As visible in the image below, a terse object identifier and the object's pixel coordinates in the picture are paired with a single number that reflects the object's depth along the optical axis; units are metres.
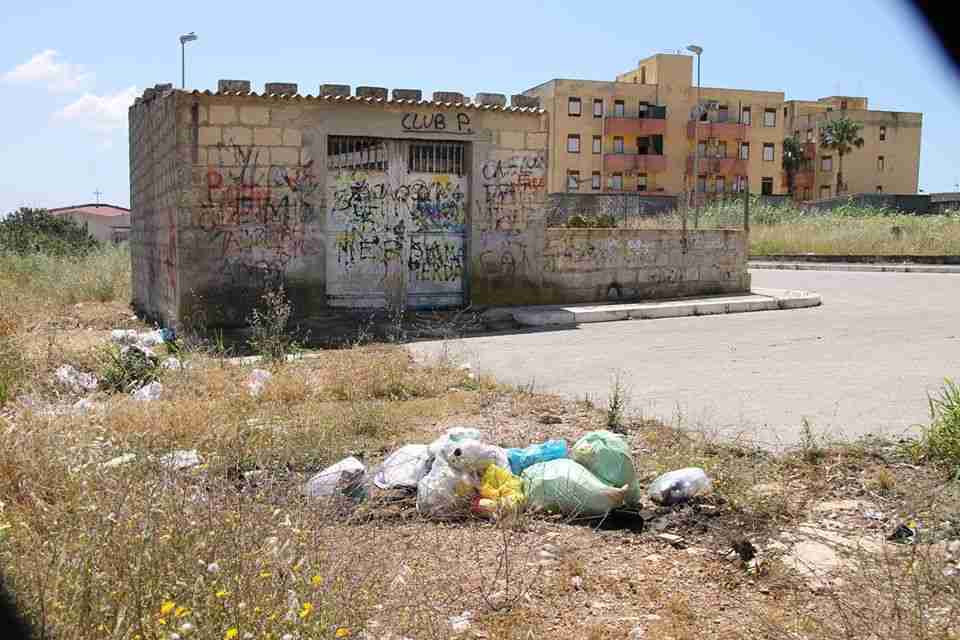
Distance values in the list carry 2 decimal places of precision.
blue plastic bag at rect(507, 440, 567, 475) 5.26
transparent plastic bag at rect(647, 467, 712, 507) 4.96
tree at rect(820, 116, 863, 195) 75.00
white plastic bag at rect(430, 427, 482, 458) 5.03
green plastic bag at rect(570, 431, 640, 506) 4.90
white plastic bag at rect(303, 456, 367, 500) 4.80
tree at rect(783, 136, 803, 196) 77.44
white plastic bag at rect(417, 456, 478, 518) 4.77
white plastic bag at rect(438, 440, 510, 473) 4.85
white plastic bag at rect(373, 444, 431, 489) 5.15
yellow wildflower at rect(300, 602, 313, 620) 2.72
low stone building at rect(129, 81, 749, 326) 11.98
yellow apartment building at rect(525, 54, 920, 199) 66.38
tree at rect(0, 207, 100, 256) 24.44
